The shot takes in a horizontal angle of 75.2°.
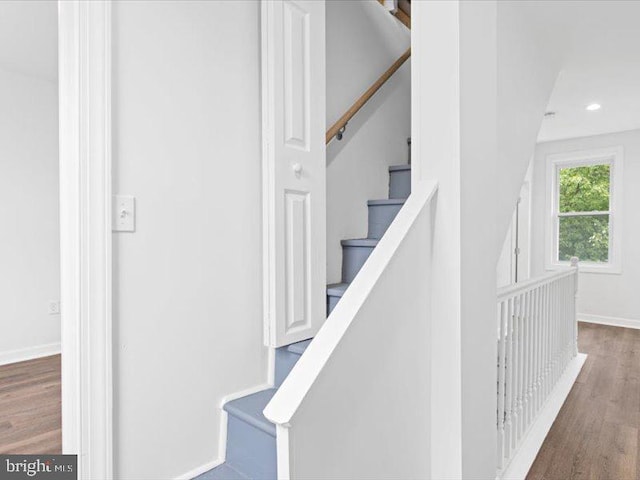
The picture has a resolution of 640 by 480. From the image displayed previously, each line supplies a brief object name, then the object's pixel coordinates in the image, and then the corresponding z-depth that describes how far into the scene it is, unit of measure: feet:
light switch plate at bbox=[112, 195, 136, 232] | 4.84
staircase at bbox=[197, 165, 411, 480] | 5.10
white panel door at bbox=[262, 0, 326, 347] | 6.11
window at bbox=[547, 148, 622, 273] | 17.22
